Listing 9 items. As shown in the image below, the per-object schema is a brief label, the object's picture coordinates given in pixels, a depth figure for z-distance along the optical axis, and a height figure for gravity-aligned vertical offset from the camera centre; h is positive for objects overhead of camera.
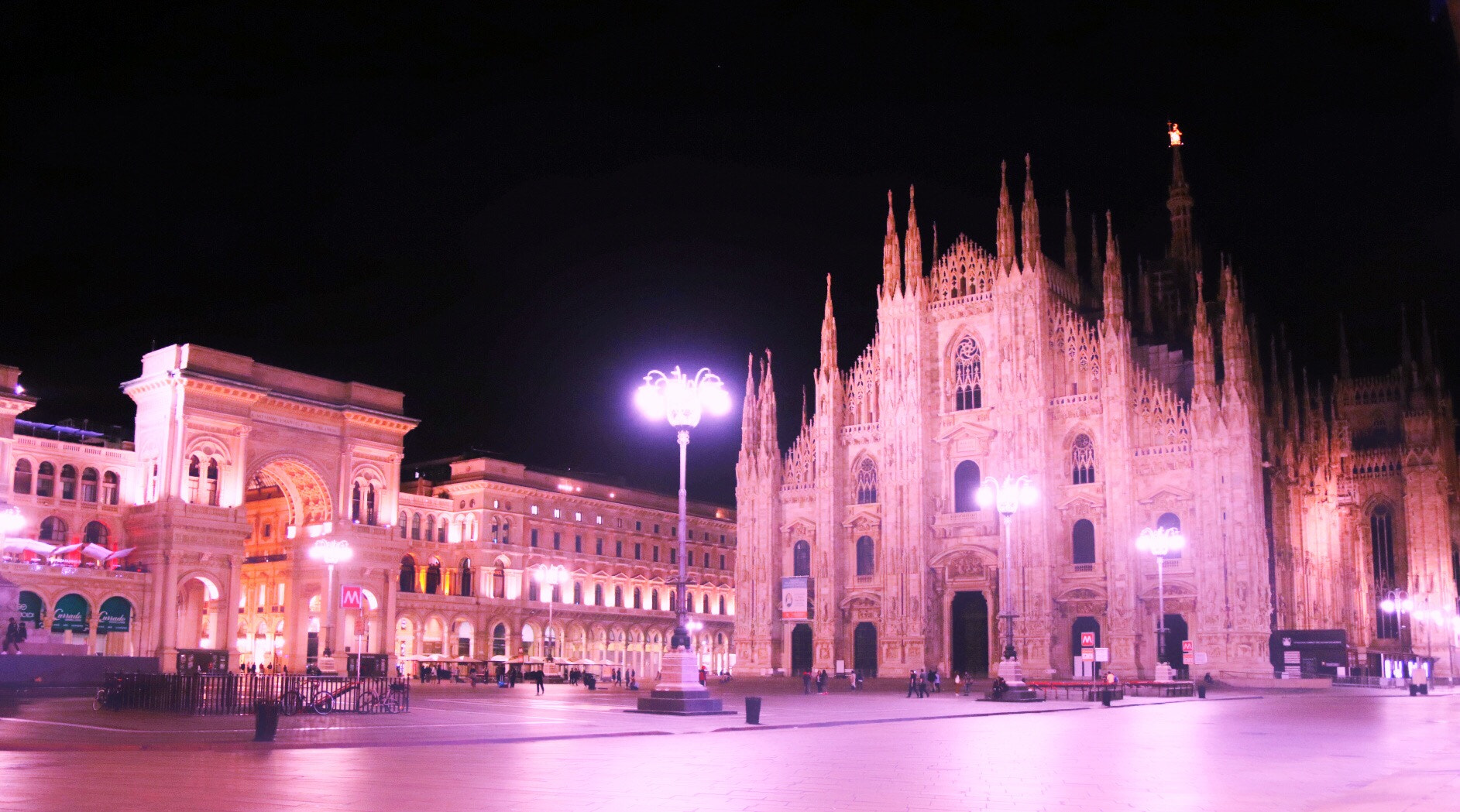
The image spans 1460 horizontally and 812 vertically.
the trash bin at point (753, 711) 27.42 -2.72
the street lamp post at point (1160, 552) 49.66 +1.48
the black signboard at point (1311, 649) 54.88 -2.59
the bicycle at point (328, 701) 28.89 -2.73
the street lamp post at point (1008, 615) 42.28 -0.91
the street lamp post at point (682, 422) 30.33 +4.14
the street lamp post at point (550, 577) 73.50 +0.46
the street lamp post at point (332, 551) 56.00 +1.46
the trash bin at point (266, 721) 20.31 -2.23
